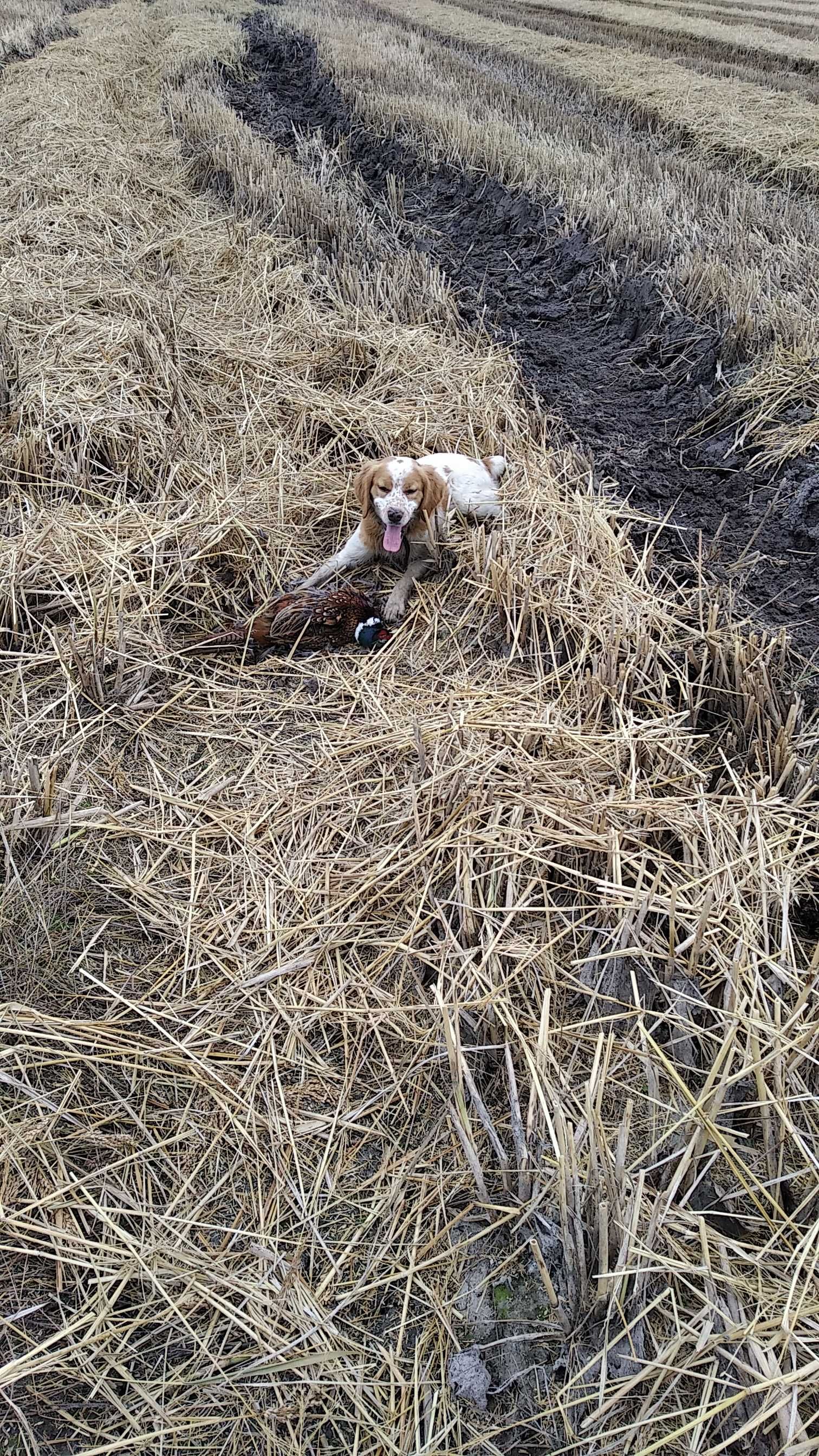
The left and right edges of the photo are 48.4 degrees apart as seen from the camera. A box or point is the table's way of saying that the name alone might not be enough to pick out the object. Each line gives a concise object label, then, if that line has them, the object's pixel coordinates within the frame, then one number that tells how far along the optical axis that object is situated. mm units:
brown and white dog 3641
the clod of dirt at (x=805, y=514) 4184
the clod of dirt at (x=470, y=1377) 1702
